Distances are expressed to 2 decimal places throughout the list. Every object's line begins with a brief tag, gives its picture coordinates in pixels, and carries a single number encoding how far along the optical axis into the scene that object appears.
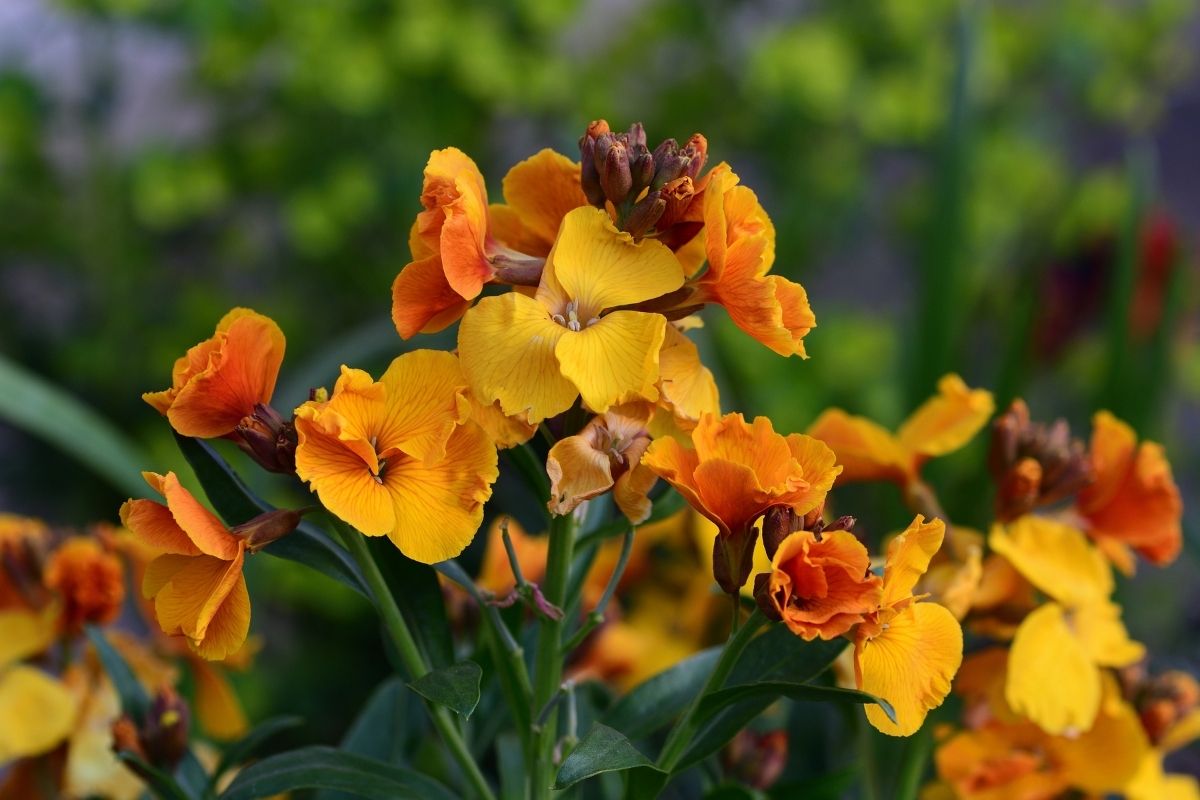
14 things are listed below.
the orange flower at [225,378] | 0.62
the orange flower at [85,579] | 0.67
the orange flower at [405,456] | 0.61
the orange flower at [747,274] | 0.62
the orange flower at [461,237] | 0.62
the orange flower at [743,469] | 0.62
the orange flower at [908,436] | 0.66
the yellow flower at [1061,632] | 0.65
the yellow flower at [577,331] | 0.61
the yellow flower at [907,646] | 0.62
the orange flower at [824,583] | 0.61
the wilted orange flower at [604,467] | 0.62
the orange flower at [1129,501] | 0.66
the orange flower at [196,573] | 0.61
